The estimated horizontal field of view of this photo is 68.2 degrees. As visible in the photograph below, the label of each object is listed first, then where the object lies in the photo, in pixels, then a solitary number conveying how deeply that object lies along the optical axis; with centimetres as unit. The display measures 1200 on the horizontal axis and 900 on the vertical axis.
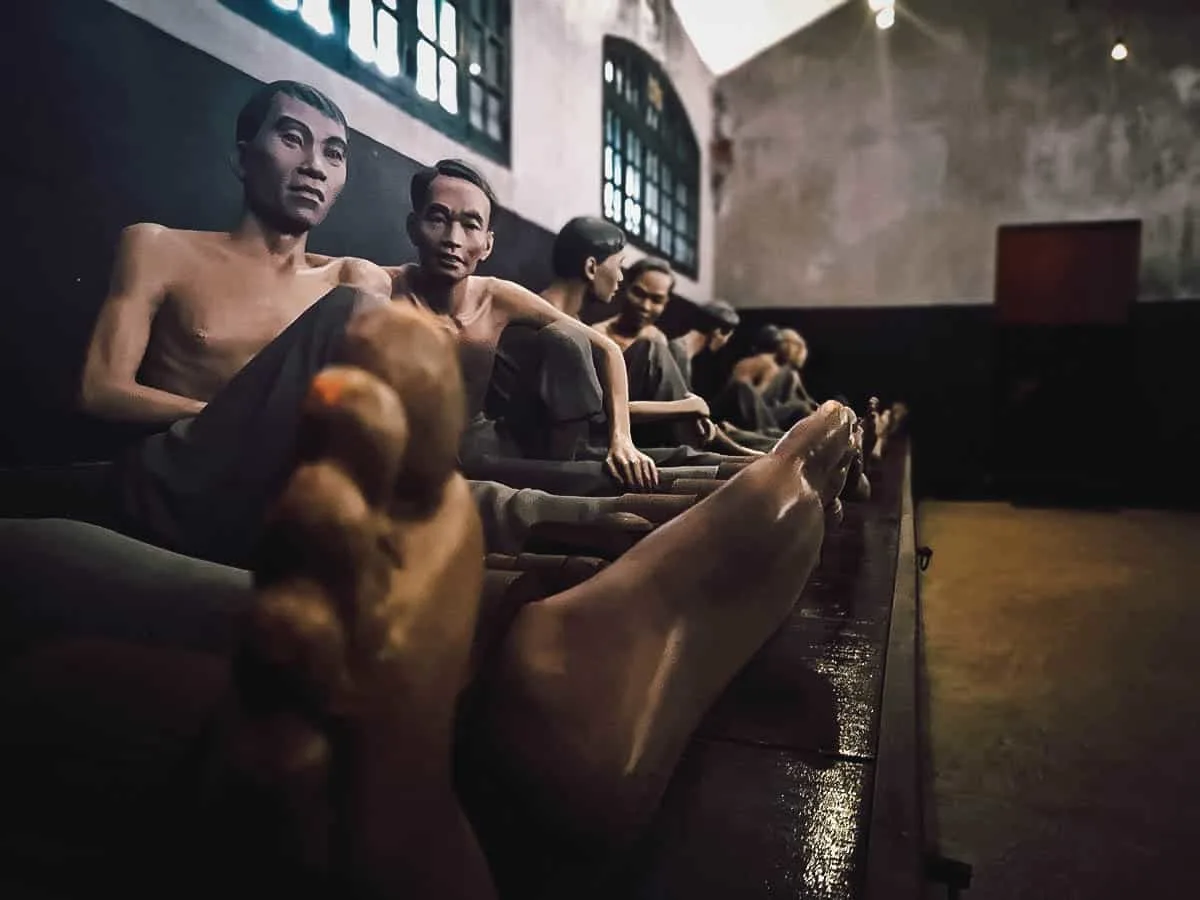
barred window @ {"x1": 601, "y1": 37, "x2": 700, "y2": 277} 369
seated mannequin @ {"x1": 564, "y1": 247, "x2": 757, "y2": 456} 190
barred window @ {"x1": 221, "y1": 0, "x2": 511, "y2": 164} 139
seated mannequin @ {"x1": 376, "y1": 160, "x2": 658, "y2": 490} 137
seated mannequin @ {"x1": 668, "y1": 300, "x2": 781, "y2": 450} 281
